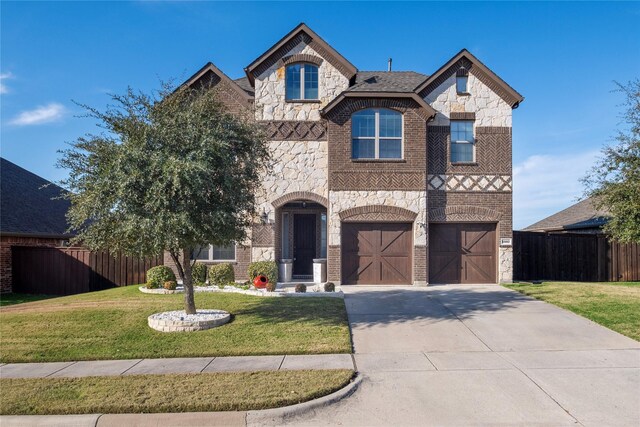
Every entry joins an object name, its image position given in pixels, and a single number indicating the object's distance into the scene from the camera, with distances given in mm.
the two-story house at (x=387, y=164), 16172
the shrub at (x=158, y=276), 15000
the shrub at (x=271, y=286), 14092
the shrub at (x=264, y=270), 15092
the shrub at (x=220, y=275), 15617
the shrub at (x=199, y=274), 15875
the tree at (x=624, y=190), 13469
